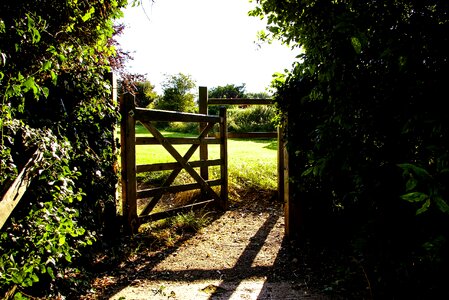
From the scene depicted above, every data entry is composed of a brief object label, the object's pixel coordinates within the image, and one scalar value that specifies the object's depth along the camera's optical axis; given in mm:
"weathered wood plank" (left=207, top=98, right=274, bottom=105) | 7849
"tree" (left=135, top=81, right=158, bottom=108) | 28919
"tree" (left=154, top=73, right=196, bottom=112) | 25391
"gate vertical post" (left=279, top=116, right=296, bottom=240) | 5152
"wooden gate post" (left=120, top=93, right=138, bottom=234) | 5098
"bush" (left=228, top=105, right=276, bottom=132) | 18656
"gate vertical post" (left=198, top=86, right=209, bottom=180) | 7484
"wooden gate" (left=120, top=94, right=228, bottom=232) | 5125
